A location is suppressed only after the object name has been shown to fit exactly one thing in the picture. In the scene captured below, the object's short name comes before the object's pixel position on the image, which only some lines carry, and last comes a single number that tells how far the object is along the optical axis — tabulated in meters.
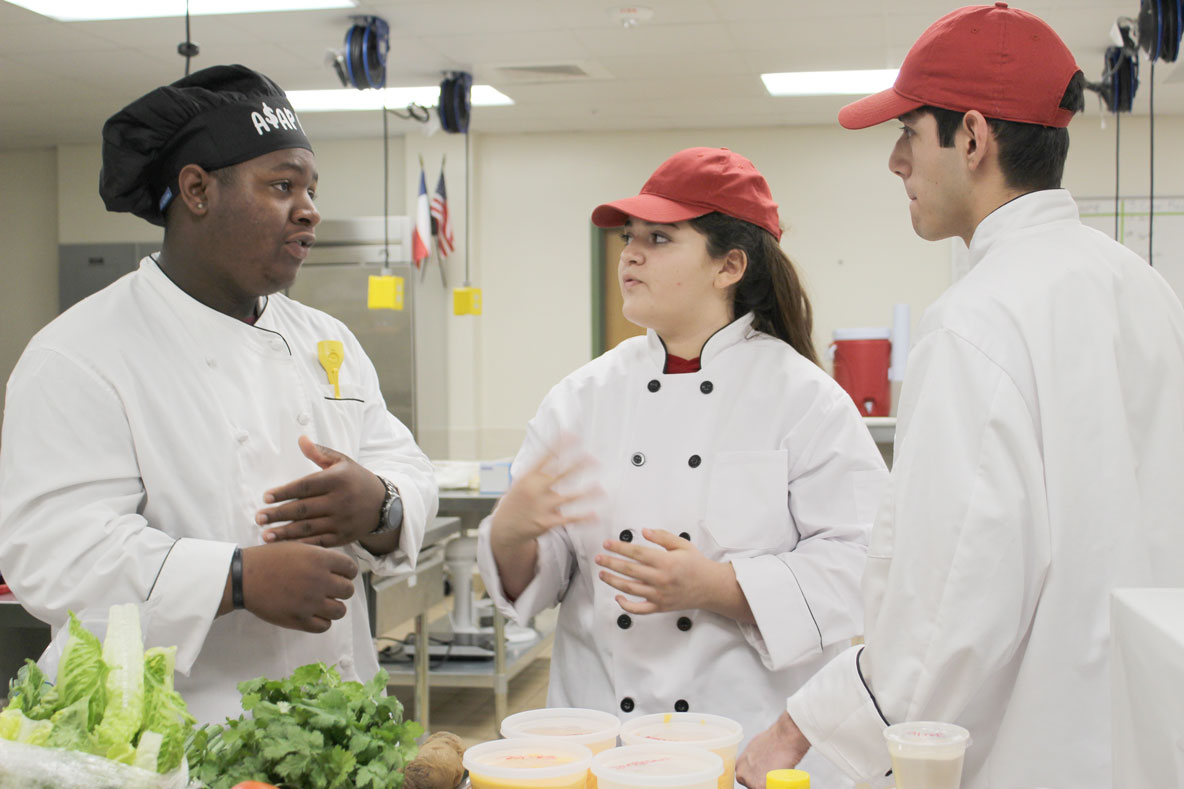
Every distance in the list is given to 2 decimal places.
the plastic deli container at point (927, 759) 0.94
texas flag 6.61
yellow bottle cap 0.99
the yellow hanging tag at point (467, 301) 5.80
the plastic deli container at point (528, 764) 1.05
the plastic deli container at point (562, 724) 1.21
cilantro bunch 1.05
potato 1.15
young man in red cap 1.15
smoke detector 4.51
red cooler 6.15
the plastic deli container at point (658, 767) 1.01
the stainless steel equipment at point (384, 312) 6.60
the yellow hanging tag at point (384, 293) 5.03
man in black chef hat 1.39
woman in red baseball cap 1.60
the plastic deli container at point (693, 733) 1.13
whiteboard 6.62
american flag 6.75
